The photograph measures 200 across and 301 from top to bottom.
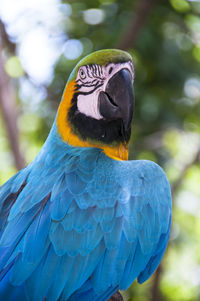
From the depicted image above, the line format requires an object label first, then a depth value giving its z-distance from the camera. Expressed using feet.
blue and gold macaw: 9.89
